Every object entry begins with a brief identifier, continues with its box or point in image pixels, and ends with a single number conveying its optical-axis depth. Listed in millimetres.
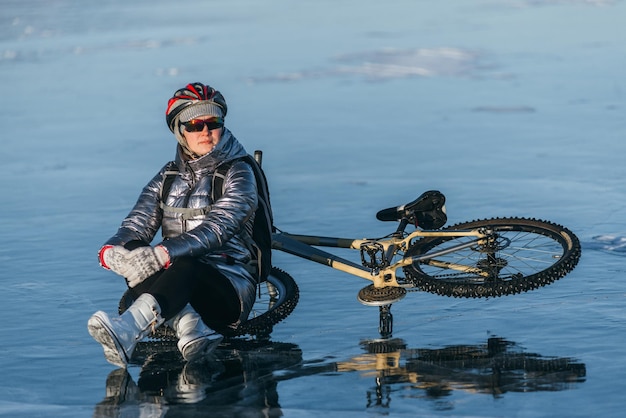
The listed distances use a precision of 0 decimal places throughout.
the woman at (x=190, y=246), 14883
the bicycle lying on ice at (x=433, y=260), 16359
